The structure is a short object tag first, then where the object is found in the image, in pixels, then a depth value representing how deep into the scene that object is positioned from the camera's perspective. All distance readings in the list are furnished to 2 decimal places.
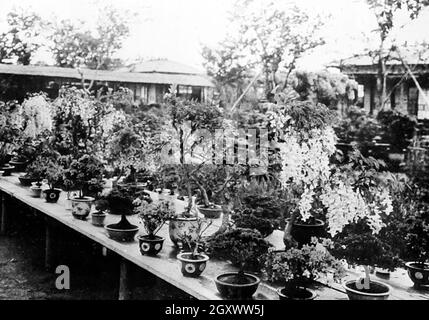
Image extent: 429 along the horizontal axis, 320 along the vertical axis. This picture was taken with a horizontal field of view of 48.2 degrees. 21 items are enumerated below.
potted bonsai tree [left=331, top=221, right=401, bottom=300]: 3.80
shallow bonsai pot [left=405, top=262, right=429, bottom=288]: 4.24
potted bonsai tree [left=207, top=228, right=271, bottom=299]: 3.82
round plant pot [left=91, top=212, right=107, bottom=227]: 6.21
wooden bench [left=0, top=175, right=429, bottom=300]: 4.07
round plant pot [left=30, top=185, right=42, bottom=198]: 7.83
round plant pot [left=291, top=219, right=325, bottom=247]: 4.94
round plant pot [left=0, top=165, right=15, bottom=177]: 10.09
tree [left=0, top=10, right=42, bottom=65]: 18.12
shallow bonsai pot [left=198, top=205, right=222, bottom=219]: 6.69
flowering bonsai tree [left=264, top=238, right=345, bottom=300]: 3.65
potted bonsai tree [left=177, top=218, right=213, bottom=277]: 4.30
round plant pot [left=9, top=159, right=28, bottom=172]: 10.65
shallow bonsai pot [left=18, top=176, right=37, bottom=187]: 8.75
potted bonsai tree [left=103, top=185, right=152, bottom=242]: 5.52
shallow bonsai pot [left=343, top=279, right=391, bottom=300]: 3.70
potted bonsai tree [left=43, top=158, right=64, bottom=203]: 7.03
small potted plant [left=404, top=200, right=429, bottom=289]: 4.26
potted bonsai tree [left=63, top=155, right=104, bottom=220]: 6.59
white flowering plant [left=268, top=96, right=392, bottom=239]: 4.05
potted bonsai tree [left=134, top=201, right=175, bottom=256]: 4.89
